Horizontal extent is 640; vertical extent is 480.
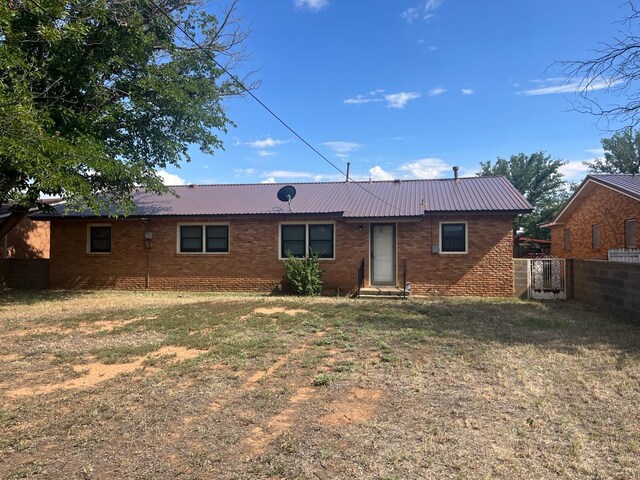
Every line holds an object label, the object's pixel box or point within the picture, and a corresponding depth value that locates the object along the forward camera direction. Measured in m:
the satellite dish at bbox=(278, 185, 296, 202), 15.07
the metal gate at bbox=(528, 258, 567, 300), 12.36
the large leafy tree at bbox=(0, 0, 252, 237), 8.46
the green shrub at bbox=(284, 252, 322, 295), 13.35
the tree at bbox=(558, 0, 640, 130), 6.84
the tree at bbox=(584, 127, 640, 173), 32.91
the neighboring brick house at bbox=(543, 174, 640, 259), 14.52
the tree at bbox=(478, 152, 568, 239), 34.50
